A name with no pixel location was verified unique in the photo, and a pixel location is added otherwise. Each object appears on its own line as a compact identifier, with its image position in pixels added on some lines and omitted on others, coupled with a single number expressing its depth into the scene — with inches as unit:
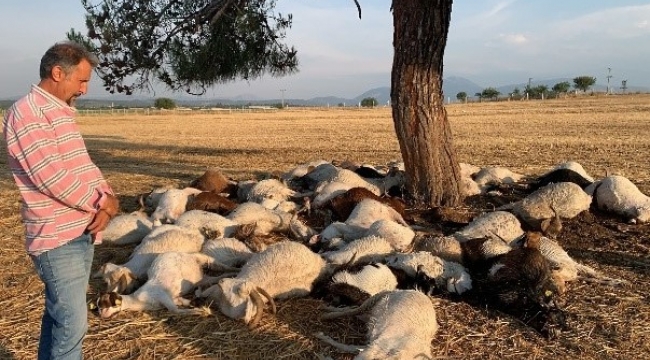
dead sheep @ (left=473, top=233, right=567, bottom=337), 165.9
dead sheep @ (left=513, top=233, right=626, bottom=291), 196.2
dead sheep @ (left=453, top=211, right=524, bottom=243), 224.8
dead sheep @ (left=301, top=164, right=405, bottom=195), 310.2
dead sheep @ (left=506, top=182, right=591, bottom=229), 256.5
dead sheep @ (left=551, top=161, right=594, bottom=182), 317.7
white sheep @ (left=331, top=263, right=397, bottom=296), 181.2
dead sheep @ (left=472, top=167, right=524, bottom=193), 336.5
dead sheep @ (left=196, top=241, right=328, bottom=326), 169.2
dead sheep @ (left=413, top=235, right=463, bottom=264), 205.2
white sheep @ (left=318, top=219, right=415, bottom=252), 217.6
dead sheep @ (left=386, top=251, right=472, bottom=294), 188.4
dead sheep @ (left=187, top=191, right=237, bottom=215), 280.8
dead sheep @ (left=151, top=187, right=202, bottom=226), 274.1
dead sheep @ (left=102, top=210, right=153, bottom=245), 252.4
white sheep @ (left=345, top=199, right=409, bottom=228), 241.8
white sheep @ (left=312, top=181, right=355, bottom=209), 282.7
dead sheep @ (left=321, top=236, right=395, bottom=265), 201.6
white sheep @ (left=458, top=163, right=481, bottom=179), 348.1
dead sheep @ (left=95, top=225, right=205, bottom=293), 190.1
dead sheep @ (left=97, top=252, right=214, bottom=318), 173.9
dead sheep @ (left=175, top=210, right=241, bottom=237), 241.3
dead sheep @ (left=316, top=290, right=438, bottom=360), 133.9
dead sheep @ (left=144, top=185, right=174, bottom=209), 312.4
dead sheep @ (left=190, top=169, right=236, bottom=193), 326.3
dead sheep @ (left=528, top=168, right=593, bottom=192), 305.5
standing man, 107.2
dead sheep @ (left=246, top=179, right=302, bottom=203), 295.2
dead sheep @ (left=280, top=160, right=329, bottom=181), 352.5
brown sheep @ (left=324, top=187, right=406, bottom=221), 266.7
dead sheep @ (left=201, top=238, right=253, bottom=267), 214.4
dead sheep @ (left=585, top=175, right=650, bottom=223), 267.6
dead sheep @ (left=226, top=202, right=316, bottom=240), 246.2
